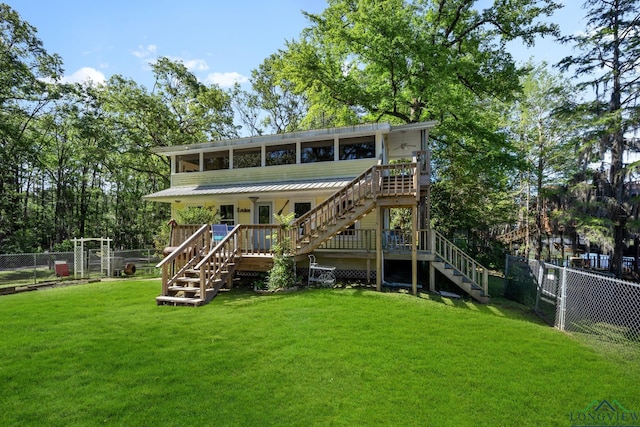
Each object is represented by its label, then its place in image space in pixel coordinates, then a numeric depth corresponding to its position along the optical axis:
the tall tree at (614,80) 12.05
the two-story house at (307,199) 9.39
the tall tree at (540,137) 18.53
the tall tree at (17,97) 18.23
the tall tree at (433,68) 14.88
